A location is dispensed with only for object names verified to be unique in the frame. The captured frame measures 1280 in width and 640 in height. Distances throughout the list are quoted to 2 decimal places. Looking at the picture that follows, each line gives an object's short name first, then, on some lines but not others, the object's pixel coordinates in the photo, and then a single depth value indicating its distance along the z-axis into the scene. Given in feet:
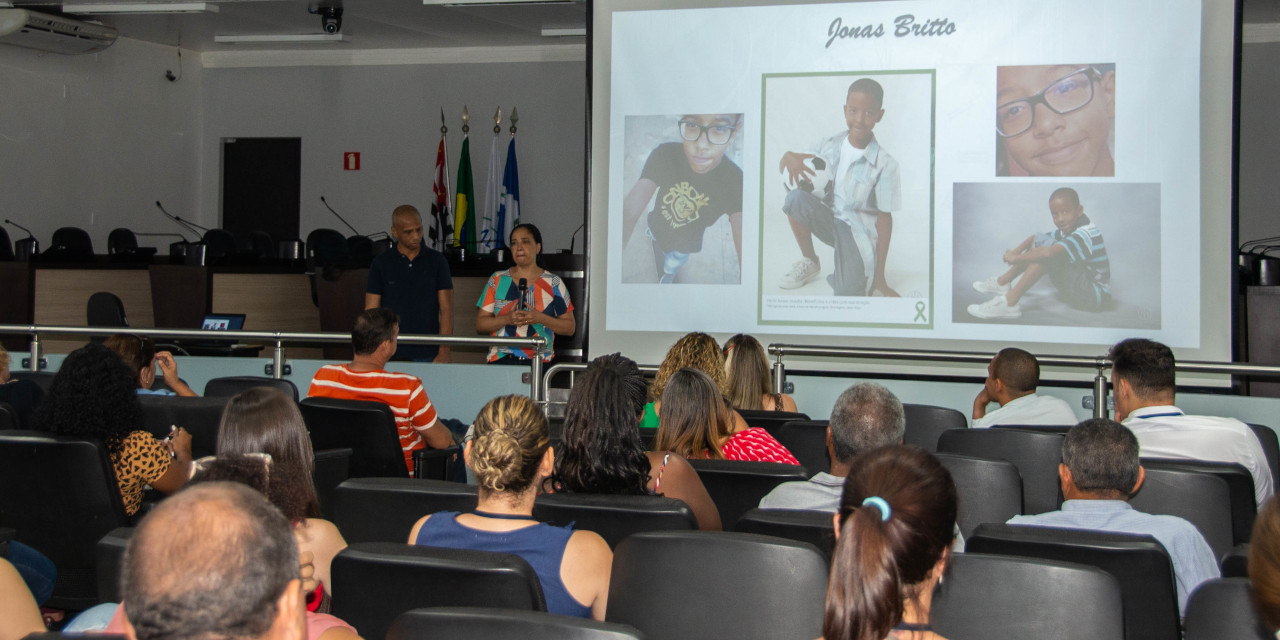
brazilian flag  34.73
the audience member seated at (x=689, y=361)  12.23
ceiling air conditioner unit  29.76
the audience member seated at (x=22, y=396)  12.89
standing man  18.92
